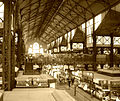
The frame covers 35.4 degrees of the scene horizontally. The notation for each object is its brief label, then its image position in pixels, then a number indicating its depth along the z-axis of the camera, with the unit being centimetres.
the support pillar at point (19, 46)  2702
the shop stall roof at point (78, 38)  3250
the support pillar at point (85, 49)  3282
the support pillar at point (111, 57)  2767
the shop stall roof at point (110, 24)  2375
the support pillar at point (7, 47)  1315
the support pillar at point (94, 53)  2860
